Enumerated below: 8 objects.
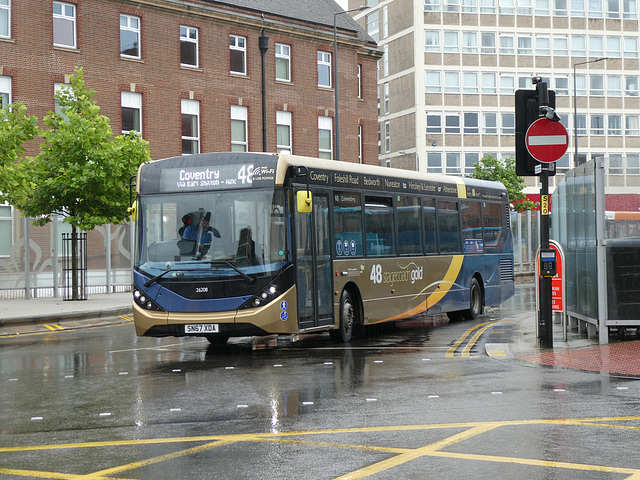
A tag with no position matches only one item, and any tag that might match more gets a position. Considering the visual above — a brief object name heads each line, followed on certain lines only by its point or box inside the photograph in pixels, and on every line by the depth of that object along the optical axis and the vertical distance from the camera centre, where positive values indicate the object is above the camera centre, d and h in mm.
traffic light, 13594 +1916
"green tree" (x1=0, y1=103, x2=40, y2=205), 20594 +2361
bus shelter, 13969 -190
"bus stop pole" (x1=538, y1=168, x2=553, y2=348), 13523 -574
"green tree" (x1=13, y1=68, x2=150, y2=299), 25484 +2301
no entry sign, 13477 +1556
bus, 13781 +131
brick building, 34125 +7493
